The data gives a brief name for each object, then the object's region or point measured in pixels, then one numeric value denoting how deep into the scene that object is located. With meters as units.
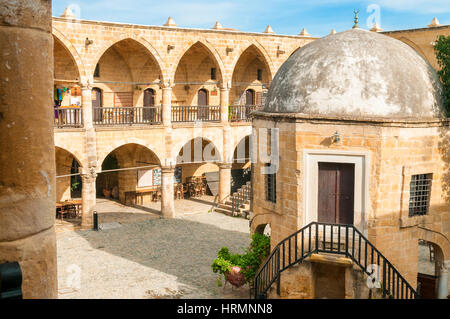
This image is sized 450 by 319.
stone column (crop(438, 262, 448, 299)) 10.77
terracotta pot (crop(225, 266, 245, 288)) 11.93
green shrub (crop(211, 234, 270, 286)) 11.73
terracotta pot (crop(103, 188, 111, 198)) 25.16
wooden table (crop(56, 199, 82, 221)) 20.42
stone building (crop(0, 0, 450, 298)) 18.77
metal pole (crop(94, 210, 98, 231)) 18.80
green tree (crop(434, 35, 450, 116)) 10.78
